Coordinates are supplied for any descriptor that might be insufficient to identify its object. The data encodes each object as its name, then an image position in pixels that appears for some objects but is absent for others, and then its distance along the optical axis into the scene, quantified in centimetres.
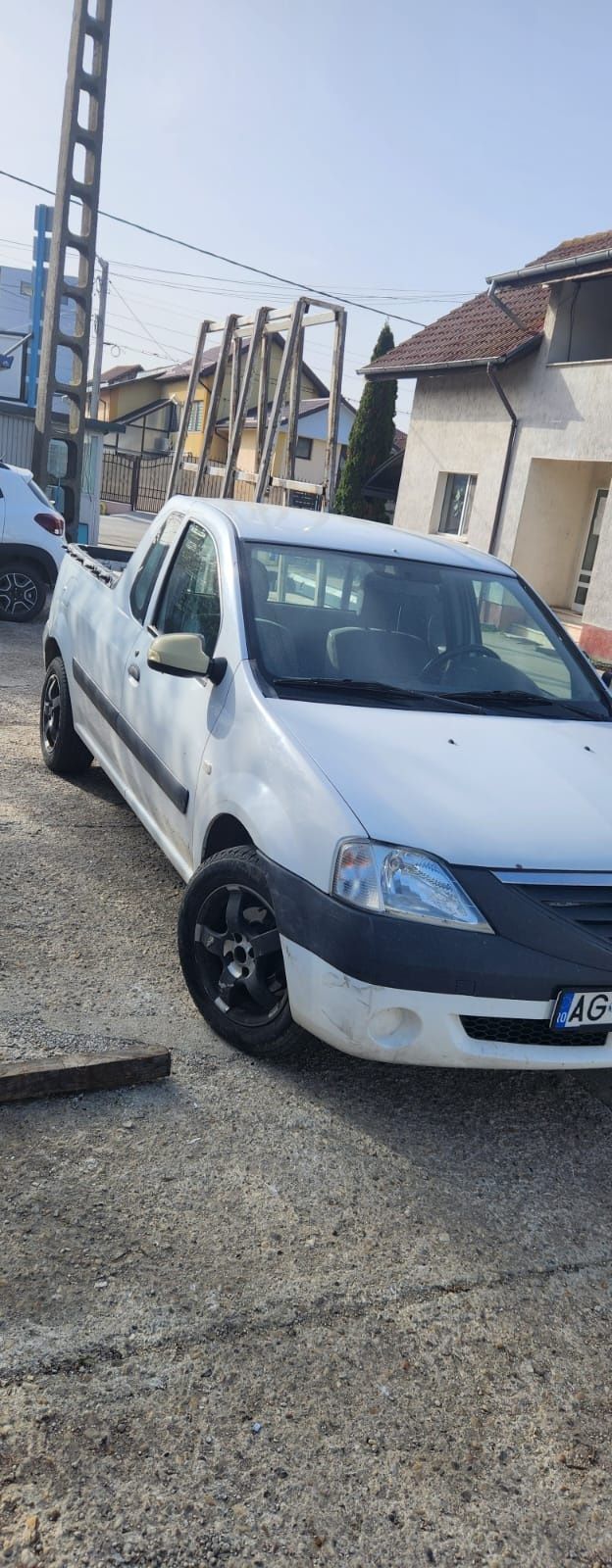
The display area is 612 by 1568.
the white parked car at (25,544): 1220
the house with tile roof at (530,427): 1562
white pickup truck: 294
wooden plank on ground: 307
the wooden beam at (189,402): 1644
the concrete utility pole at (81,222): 1562
